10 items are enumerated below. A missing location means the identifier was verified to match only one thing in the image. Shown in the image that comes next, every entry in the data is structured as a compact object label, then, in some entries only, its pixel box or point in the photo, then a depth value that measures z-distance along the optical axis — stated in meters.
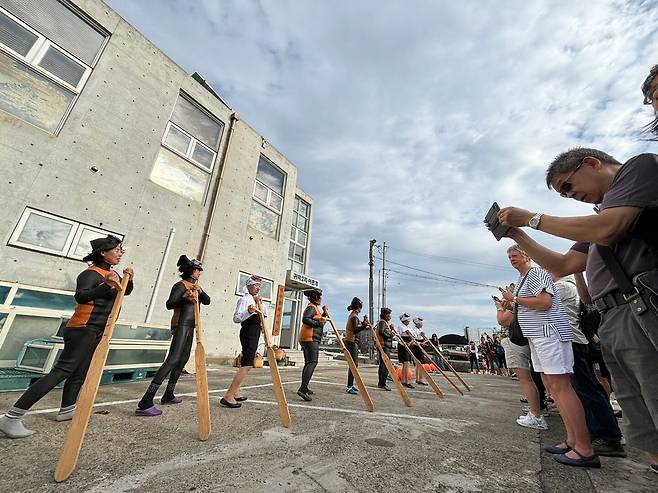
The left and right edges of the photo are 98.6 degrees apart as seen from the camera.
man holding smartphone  1.30
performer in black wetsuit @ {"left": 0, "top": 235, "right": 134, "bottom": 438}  2.83
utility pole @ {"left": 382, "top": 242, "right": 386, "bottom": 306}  25.98
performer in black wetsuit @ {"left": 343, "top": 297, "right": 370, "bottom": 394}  6.19
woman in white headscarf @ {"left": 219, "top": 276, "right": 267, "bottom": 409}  3.77
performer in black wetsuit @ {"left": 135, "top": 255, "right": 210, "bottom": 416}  3.66
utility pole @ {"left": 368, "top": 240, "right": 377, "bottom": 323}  20.09
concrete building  5.94
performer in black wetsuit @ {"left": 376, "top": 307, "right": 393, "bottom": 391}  6.61
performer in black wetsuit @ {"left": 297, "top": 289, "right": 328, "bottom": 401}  5.02
